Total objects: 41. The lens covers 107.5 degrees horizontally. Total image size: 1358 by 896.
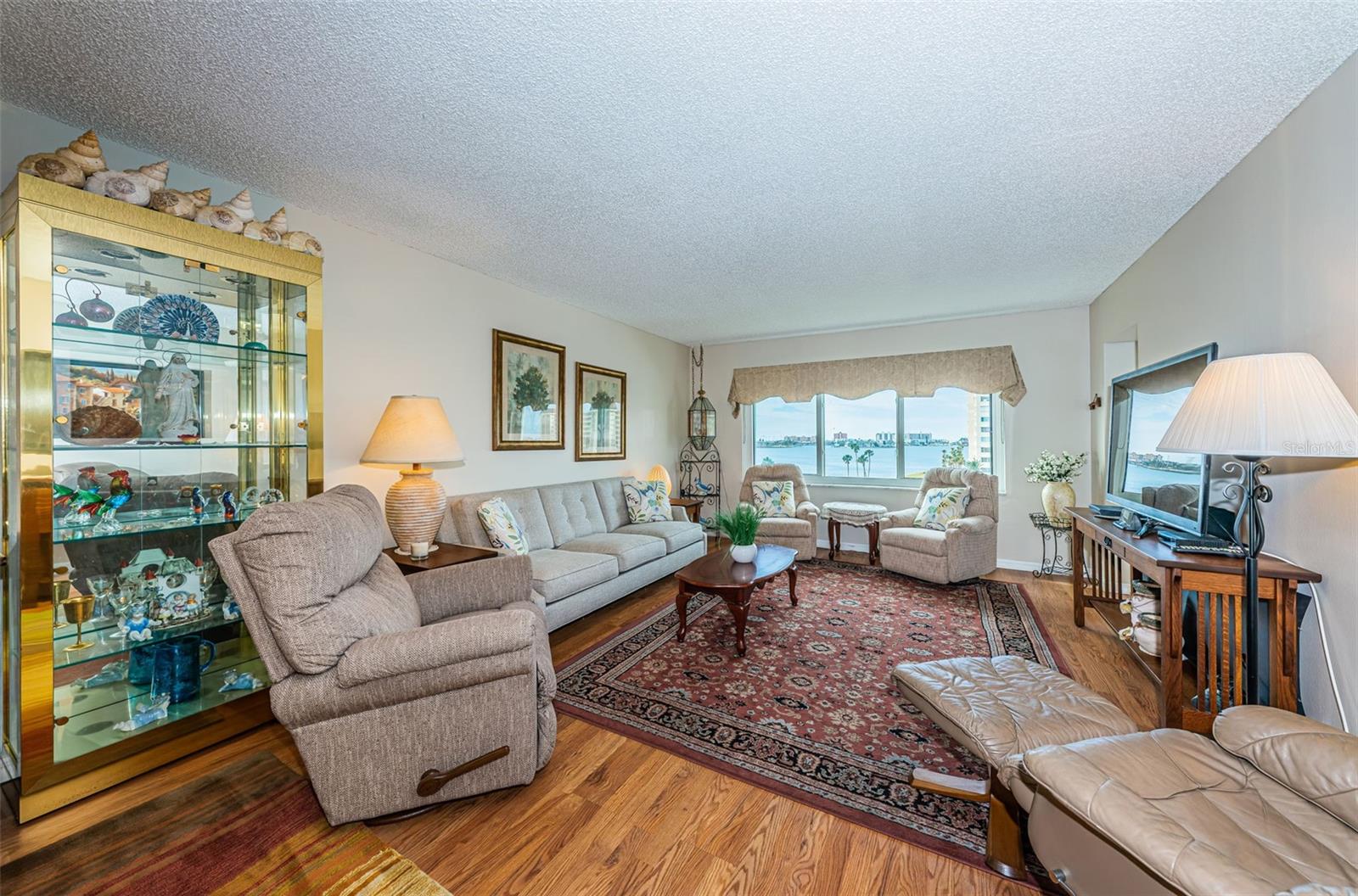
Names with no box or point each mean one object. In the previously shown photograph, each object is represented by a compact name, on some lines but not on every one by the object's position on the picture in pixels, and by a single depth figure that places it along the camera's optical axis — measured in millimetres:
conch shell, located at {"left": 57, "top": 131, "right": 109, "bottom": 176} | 1685
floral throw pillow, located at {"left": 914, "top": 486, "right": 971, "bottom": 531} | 4277
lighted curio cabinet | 1616
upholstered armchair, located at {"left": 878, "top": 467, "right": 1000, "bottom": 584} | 3973
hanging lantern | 5949
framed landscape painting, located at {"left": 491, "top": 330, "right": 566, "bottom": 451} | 3785
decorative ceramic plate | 1959
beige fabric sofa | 3031
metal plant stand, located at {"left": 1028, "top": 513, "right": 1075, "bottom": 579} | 4238
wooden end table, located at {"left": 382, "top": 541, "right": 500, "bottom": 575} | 2527
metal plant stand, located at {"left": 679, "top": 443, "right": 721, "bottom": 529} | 6070
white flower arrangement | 4062
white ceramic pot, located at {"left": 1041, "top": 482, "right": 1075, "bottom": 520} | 3978
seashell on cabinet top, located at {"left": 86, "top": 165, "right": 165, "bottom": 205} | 1739
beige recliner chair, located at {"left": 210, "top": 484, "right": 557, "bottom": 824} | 1479
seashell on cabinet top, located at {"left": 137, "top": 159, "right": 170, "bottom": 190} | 1846
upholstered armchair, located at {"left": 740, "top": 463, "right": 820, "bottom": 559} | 4668
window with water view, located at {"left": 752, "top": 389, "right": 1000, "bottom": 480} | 4945
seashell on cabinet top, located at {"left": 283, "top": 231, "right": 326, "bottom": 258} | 2258
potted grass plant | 3170
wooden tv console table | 1700
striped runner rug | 1392
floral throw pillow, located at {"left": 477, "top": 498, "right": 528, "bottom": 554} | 3094
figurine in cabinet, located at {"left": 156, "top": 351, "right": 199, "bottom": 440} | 1978
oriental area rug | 1749
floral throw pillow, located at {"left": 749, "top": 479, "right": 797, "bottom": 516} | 4992
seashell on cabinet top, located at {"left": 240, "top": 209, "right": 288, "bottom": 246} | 2121
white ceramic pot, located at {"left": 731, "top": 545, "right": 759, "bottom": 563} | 3197
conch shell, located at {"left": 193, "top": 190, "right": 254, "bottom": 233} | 2000
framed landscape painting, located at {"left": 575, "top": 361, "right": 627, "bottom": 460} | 4625
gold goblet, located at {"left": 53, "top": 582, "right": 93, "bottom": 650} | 1736
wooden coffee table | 2816
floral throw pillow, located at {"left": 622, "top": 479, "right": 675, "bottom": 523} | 4555
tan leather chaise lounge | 945
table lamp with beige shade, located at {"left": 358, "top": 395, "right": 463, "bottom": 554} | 2580
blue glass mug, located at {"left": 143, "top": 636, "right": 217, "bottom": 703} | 1947
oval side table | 4895
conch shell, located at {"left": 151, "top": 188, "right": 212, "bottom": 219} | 1878
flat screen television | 2229
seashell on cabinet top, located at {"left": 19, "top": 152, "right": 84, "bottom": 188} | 1634
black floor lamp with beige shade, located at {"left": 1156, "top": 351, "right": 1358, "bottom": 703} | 1444
